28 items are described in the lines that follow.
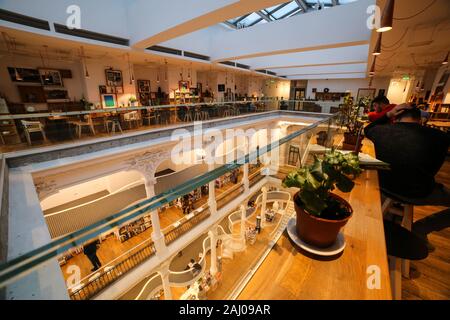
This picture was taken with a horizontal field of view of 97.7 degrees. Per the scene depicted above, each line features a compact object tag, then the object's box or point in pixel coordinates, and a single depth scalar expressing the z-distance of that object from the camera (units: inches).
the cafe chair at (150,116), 266.7
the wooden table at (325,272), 36.4
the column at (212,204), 119.9
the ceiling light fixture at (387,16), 66.1
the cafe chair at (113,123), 227.4
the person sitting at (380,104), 132.4
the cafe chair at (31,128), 172.1
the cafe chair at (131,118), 245.8
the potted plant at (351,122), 125.6
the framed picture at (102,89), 353.1
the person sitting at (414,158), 65.4
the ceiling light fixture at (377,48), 118.8
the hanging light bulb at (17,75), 280.7
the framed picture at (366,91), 613.7
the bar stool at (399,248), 52.1
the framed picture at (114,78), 358.0
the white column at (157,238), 100.4
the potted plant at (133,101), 384.2
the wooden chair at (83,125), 201.8
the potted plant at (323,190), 39.7
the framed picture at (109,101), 358.9
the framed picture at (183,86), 492.4
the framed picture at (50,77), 313.6
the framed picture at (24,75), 287.7
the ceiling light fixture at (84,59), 309.9
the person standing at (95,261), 222.2
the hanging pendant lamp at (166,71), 453.1
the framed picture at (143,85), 462.6
